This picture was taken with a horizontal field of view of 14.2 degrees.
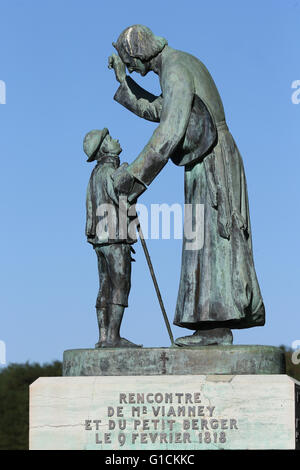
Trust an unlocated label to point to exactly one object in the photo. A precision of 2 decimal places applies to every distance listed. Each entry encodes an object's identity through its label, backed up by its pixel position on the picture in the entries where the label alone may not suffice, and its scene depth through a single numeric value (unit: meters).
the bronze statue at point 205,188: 12.98
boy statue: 13.17
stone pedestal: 12.14
